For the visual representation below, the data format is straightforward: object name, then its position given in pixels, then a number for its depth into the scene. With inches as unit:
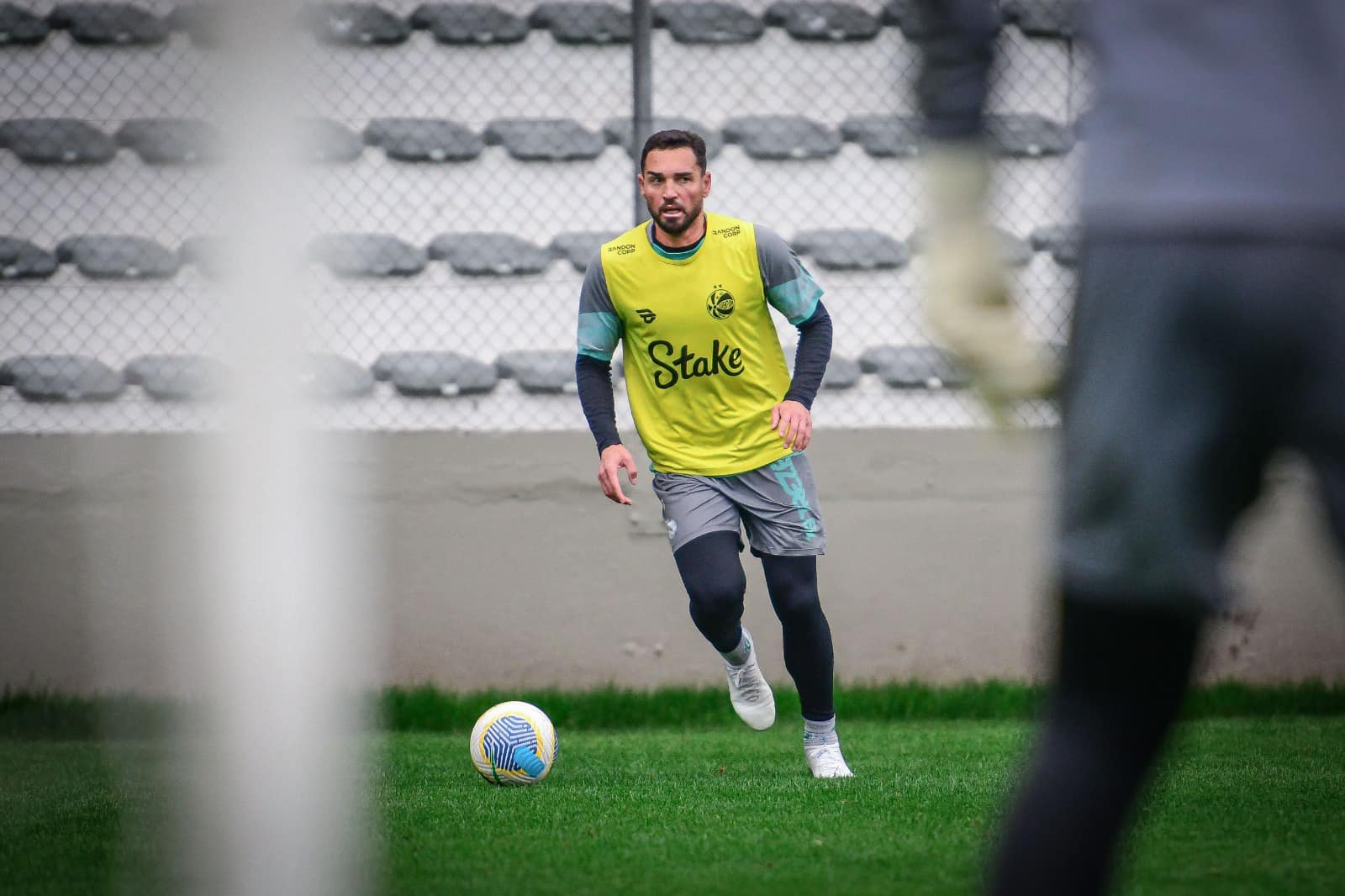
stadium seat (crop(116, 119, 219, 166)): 553.9
